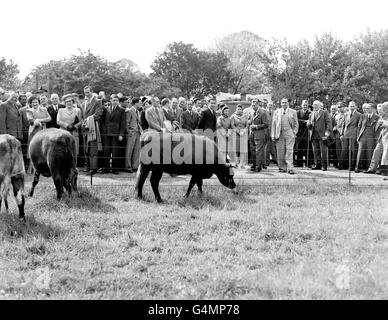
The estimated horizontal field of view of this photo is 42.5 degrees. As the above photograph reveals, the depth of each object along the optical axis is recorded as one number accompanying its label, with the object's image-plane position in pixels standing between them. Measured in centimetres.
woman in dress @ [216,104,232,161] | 1491
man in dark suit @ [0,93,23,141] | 1248
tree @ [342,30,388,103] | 3466
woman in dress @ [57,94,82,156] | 1244
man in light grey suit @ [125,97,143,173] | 1391
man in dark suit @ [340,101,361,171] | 1573
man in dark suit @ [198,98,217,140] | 1399
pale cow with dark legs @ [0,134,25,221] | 796
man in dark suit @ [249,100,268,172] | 1497
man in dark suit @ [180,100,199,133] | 1429
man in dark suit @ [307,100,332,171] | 1548
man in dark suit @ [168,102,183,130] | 1380
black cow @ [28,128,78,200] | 952
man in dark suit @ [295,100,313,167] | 1658
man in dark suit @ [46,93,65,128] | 1312
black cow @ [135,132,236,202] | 1035
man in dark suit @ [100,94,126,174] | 1355
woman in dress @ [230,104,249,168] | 1501
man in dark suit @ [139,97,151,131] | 1235
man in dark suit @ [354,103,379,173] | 1527
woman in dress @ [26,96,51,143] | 1220
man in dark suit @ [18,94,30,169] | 1314
